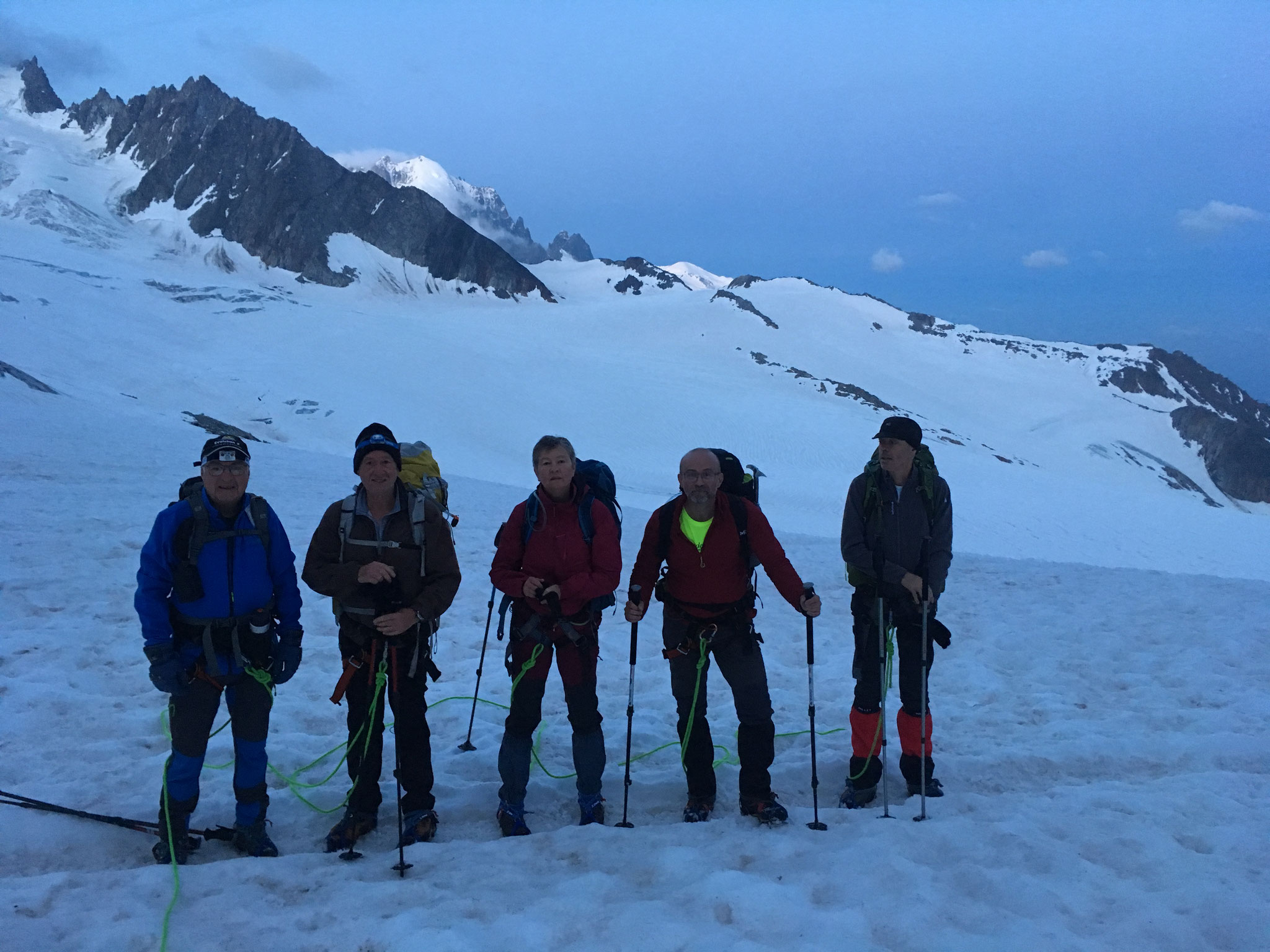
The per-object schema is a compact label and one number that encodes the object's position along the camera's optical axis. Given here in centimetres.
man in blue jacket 417
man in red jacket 489
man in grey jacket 536
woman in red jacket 473
